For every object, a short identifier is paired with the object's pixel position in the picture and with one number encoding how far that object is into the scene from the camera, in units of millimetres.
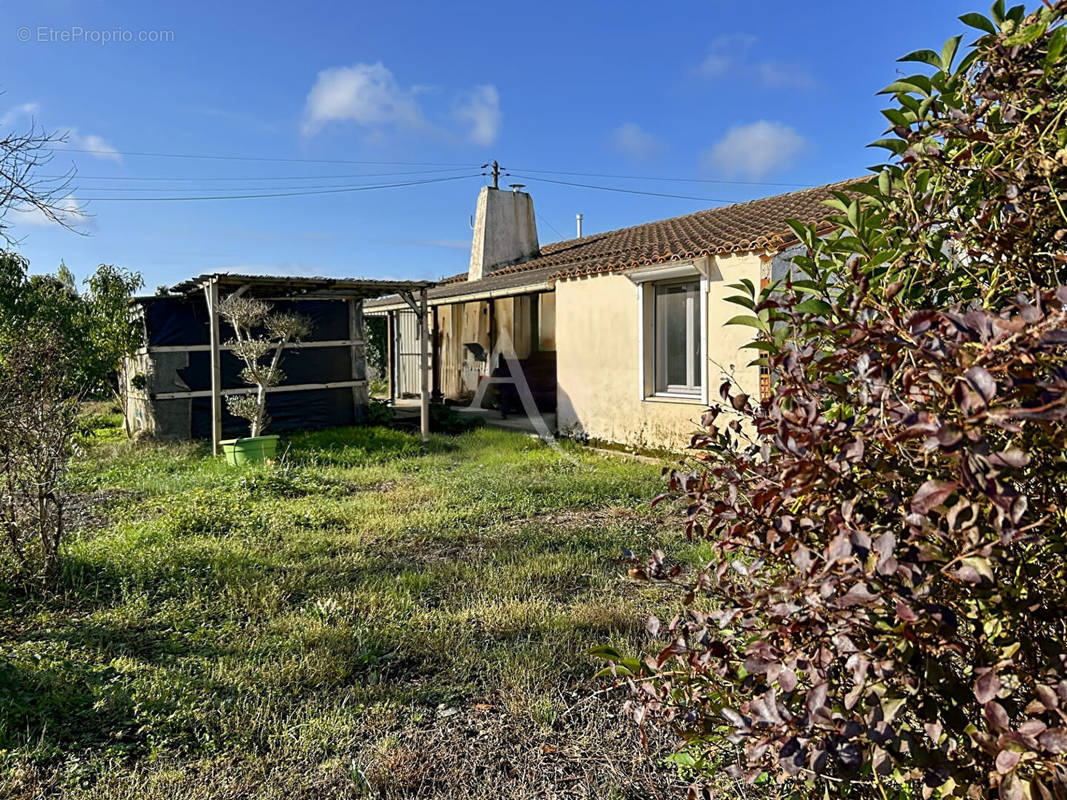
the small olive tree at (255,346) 10102
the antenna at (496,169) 18344
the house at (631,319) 8617
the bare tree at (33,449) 4492
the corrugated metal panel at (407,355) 18062
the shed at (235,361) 11125
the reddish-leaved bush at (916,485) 991
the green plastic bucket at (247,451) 9195
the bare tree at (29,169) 6738
